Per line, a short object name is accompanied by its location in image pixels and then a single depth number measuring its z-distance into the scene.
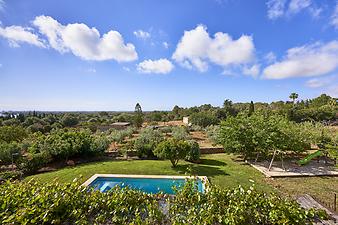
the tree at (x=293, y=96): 51.25
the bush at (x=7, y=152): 15.15
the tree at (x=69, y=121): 52.28
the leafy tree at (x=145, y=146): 18.28
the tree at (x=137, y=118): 41.53
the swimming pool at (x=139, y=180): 12.28
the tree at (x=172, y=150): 14.39
